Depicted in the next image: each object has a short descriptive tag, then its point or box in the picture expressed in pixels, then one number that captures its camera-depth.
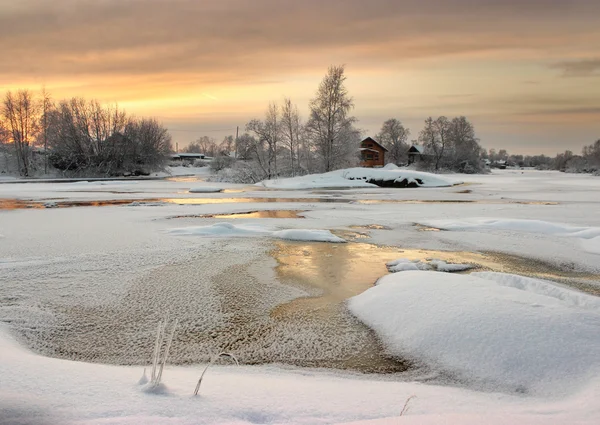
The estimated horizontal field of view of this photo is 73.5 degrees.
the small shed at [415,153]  86.19
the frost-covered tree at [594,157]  80.61
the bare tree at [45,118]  60.50
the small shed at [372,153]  74.50
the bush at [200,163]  93.79
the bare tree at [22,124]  57.53
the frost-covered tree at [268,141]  49.31
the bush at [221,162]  64.38
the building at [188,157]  111.44
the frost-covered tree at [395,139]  94.50
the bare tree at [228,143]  148.70
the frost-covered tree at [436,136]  82.25
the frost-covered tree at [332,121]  44.97
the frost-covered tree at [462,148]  77.88
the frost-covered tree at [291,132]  48.56
